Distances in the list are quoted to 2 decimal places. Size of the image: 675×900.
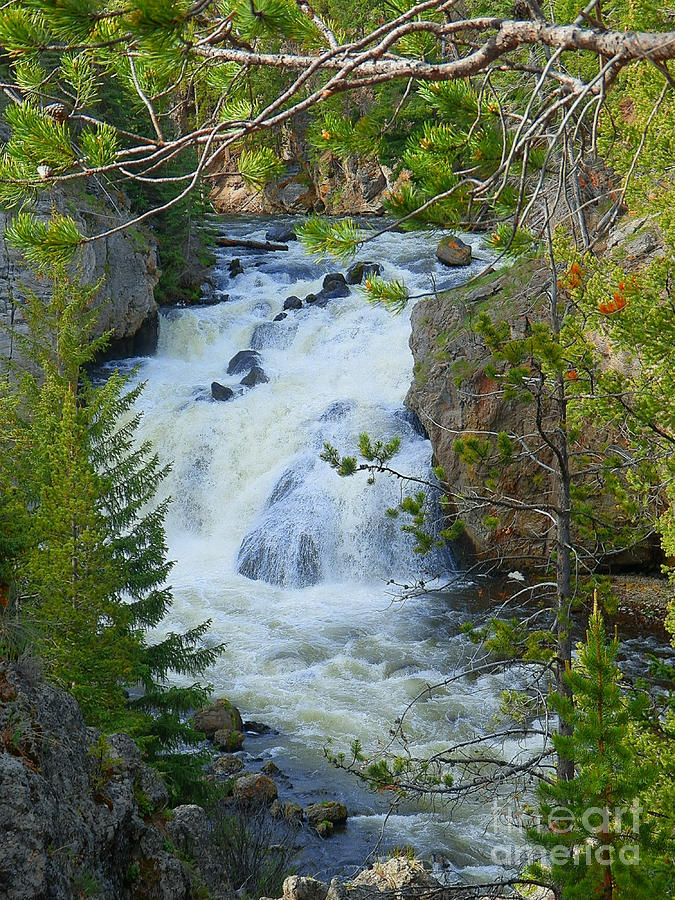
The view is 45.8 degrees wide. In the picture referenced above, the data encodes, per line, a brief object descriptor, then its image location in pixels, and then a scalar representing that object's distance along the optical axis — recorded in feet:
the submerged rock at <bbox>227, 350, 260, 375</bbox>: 68.18
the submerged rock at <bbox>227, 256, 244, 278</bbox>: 84.79
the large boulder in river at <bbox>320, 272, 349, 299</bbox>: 75.51
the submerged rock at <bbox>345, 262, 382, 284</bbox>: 71.82
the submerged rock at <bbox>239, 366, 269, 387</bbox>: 64.95
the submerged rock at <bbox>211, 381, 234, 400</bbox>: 63.05
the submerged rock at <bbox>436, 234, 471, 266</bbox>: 73.64
